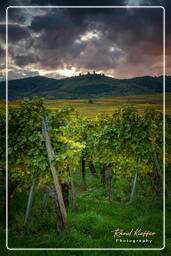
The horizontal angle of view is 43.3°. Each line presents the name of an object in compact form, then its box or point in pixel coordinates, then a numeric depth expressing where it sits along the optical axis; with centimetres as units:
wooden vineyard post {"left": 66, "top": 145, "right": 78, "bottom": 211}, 640
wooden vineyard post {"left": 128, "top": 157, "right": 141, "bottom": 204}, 739
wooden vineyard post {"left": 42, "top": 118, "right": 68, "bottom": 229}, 454
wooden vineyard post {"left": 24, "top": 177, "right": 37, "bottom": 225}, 516
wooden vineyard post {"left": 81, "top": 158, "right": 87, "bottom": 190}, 963
